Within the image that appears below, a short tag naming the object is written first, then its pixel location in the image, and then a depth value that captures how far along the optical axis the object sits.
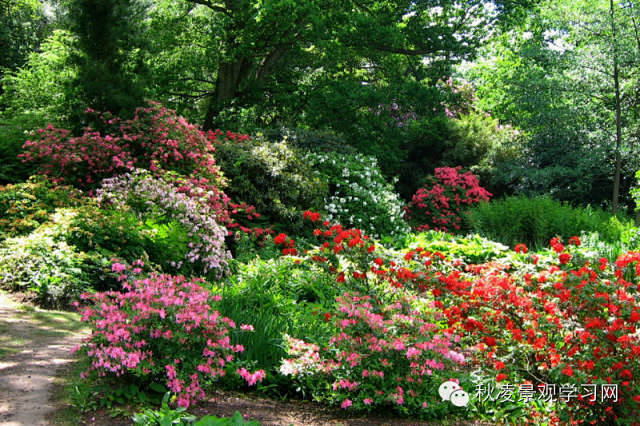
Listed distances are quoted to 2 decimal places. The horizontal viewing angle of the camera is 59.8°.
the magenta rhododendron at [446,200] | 12.55
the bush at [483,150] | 14.73
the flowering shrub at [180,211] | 6.65
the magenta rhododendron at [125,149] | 7.96
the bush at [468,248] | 8.15
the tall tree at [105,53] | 9.16
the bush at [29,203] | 6.38
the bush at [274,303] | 4.10
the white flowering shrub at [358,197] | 10.06
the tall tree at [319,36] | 13.79
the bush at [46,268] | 5.09
